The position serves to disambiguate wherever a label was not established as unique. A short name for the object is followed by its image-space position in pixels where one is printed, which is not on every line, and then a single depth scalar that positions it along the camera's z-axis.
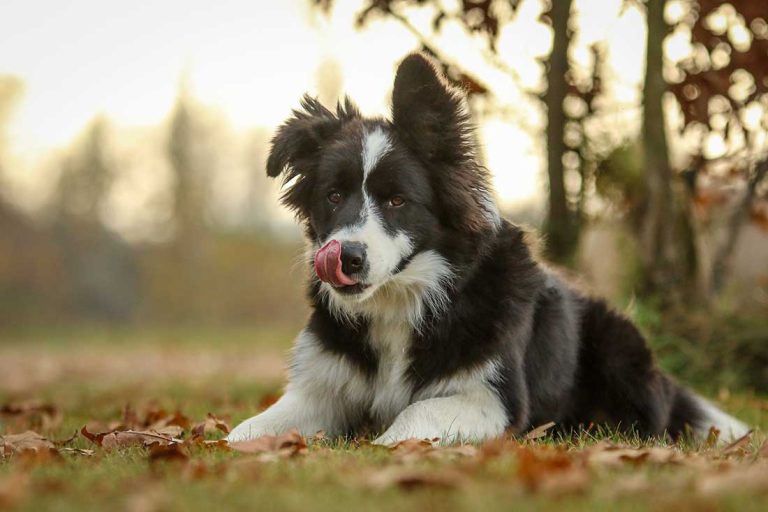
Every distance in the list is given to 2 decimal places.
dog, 4.50
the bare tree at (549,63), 7.57
